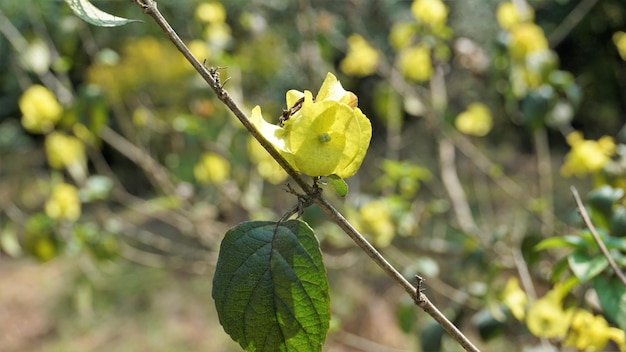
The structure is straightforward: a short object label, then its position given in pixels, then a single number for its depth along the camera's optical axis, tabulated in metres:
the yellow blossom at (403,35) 1.29
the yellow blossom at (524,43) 1.12
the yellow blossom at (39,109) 1.36
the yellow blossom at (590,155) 0.87
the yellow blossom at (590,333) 0.61
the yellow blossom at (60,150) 1.53
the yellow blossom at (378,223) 1.21
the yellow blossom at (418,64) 1.41
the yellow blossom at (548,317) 0.62
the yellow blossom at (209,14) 1.39
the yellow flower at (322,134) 0.44
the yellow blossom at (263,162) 1.36
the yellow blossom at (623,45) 1.12
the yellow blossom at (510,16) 1.22
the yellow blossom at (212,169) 1.52
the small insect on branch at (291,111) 0.45
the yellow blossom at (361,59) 1.50
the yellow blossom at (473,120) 1.60
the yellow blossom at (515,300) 0.69
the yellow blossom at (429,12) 1.27
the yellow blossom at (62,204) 1.47
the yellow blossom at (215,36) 1.41
